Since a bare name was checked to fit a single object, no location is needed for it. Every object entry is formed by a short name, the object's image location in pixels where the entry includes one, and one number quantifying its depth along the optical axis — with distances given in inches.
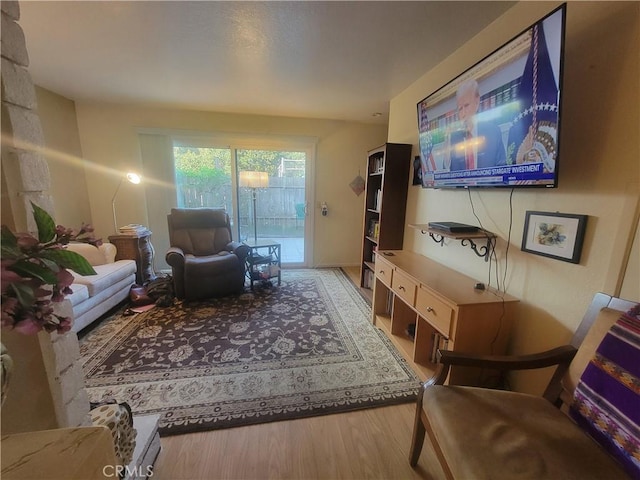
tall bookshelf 101.6
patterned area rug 60.5
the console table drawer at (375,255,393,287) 85.7
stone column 31.7
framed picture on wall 47.5
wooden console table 56.5
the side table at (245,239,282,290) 124.6
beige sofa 82.8
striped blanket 31.9
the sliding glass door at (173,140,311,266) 144.8
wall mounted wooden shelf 64.6
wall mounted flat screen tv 43.8
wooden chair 31.6
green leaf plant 23.6
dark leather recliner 108.8
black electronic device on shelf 65.5
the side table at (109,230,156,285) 116.5
